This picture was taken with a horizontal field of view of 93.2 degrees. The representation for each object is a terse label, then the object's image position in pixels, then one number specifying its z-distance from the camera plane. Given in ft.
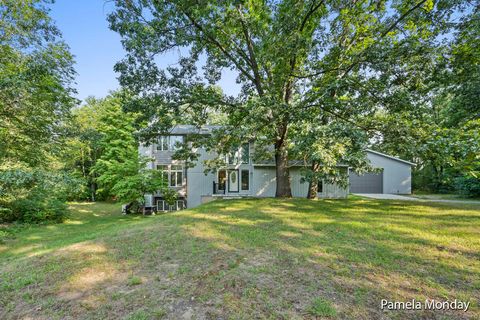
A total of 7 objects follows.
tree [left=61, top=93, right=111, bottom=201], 85.81
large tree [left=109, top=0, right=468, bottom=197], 24.94
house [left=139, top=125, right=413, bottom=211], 55.26
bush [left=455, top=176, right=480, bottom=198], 48.06
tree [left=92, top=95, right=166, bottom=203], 51.47
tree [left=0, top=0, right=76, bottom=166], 28.68
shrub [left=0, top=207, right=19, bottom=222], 41.42
